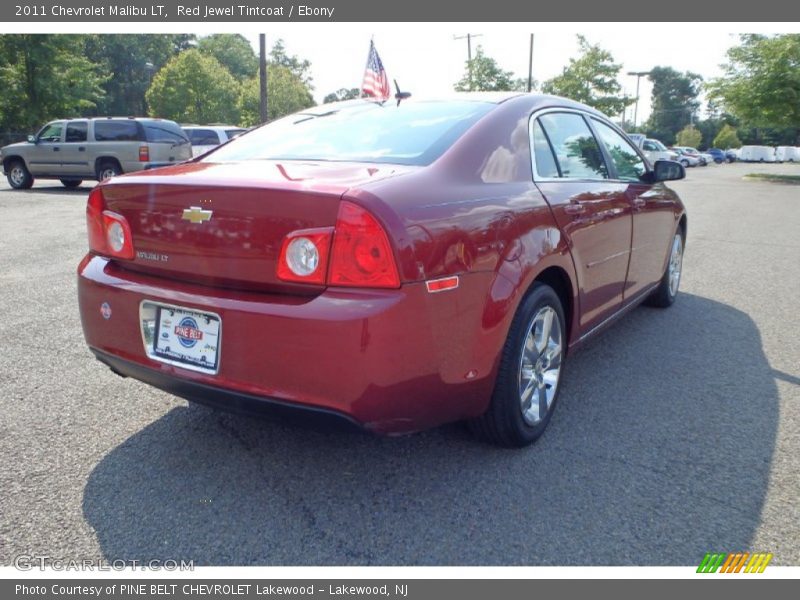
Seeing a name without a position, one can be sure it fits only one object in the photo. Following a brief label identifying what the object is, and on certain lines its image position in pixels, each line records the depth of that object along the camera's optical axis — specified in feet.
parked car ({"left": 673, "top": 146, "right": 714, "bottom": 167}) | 169.37
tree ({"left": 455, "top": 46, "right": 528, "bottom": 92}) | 115.03
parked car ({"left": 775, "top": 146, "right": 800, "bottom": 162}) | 228.63
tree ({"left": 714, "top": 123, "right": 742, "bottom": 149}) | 258.98
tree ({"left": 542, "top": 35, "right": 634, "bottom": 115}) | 123.44
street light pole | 223.90
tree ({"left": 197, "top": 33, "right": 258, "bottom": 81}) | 265.95
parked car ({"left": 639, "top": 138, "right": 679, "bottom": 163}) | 101.79
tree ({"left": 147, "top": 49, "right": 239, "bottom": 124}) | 153.48
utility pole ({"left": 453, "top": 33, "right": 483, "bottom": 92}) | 117.23
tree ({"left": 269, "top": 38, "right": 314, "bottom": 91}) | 270.96
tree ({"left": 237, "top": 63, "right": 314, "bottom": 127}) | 152.25
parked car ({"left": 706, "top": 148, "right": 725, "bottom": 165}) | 207.31
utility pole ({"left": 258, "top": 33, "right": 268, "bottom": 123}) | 58.54
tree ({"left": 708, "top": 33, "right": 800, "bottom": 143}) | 95.61
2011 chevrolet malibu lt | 7.32
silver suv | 51.08
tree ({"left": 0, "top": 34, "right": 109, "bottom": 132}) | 98.12
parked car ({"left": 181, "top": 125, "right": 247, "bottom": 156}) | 63.72
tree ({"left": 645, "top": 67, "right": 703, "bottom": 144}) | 336.49
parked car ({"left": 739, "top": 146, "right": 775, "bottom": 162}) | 222.48
